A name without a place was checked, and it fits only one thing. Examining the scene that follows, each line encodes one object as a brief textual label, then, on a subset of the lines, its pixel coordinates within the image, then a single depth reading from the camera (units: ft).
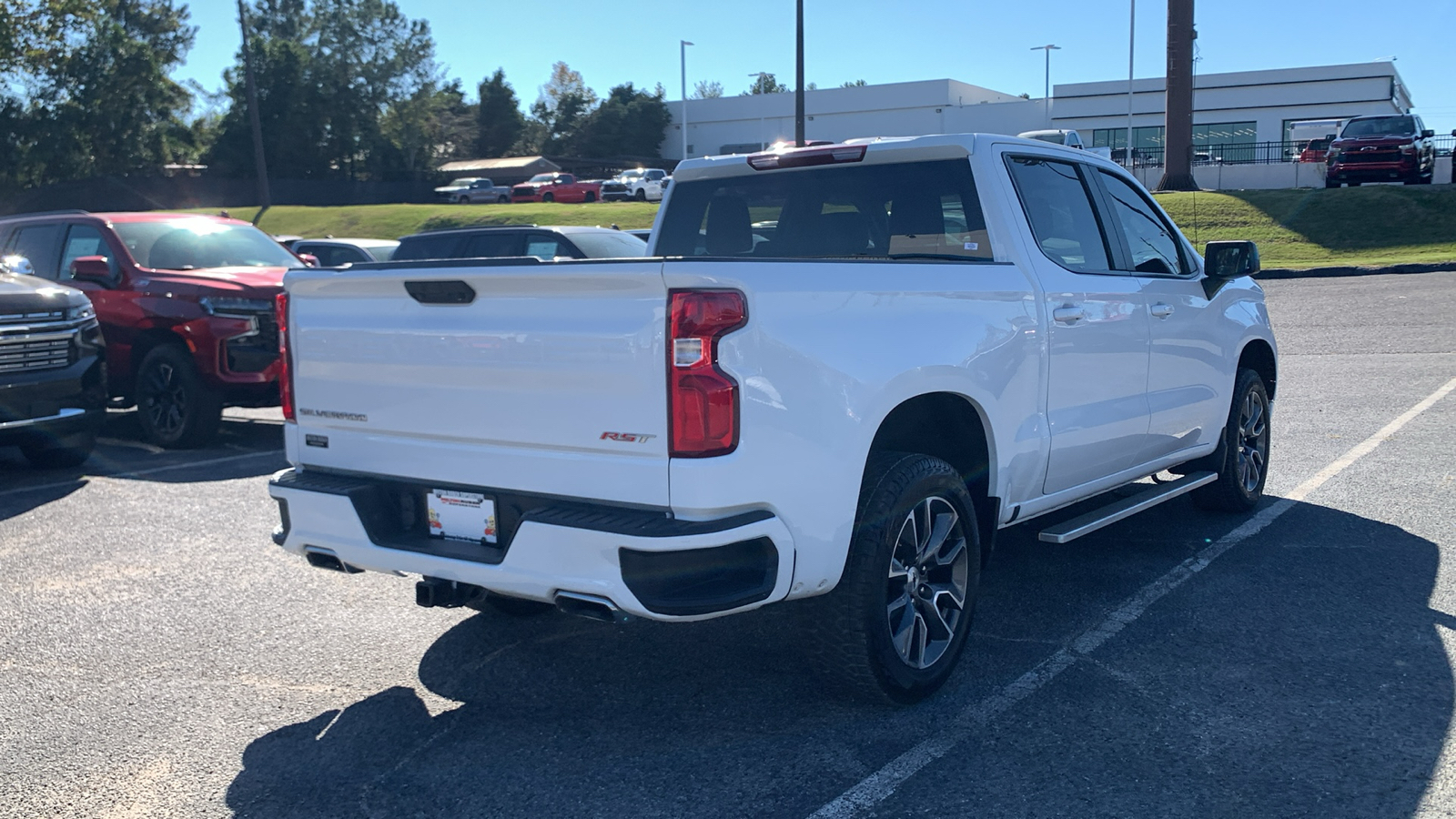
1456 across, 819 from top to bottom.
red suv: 30.91
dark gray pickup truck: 26.16
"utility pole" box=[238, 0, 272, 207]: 112.63
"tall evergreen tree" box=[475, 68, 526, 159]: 313.12
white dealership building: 198.90
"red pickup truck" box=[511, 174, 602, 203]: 174.19
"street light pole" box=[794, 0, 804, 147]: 73.00
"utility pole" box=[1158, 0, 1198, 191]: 91.76
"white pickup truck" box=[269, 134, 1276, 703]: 11.35
